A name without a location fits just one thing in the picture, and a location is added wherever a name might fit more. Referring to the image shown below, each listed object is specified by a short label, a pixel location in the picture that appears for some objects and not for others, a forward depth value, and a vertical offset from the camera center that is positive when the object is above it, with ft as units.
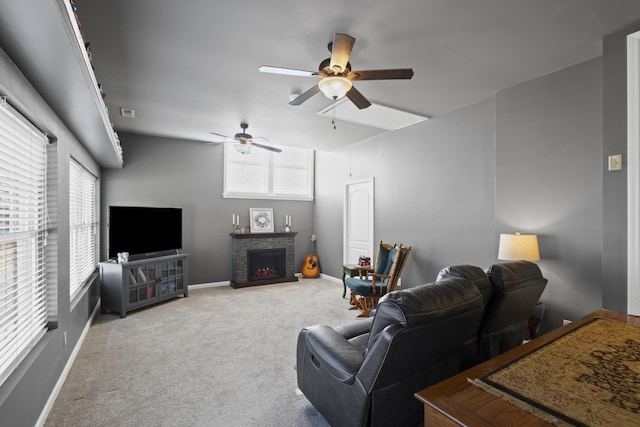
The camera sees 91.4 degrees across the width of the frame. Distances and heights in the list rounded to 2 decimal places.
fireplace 19.70 -2.97
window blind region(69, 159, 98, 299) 11.44 -0.54
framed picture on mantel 20.95 -0.43
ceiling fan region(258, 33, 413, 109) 7.43 +3.55
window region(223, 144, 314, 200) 20.66 +2.79
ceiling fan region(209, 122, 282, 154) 15.11 +3.52
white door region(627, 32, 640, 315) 7.68 +1.01
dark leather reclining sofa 4.67 -2.37
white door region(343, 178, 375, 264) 18.58 -0.41
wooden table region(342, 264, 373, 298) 15.93 -2.96
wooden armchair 13.74 -3.14
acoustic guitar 22.41 -3.92
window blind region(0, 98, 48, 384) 6.12 -0.53
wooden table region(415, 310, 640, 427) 3.08 -2.04
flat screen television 14.67 -0.86
